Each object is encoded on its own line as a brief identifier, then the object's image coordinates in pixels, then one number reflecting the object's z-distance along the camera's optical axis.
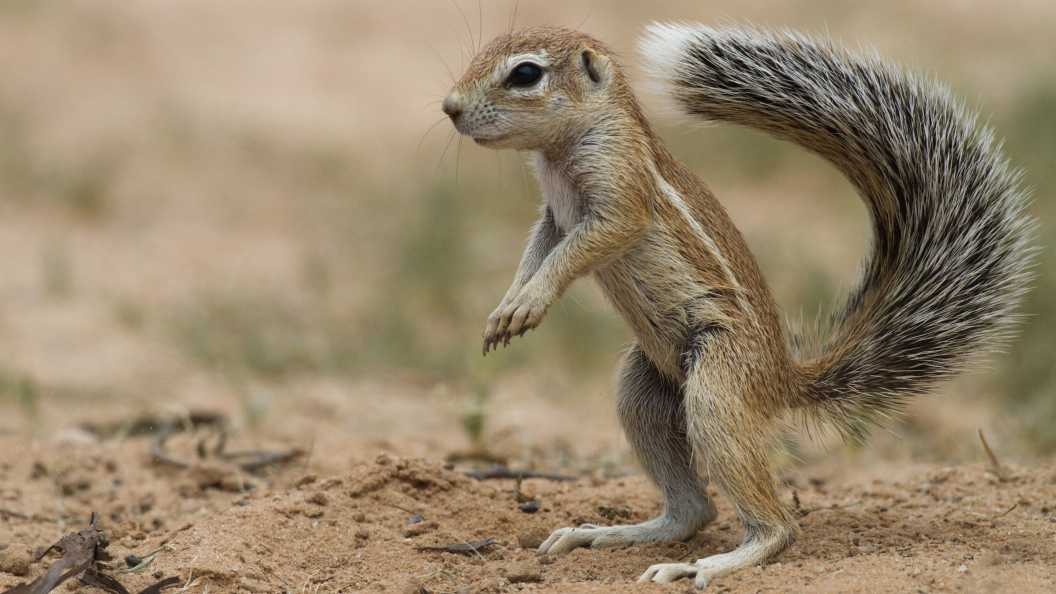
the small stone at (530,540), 8.62
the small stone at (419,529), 8.59
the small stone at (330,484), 9.10
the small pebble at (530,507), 9.34
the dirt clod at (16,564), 7.68
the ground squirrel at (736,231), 7.87
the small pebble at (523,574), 7.64
